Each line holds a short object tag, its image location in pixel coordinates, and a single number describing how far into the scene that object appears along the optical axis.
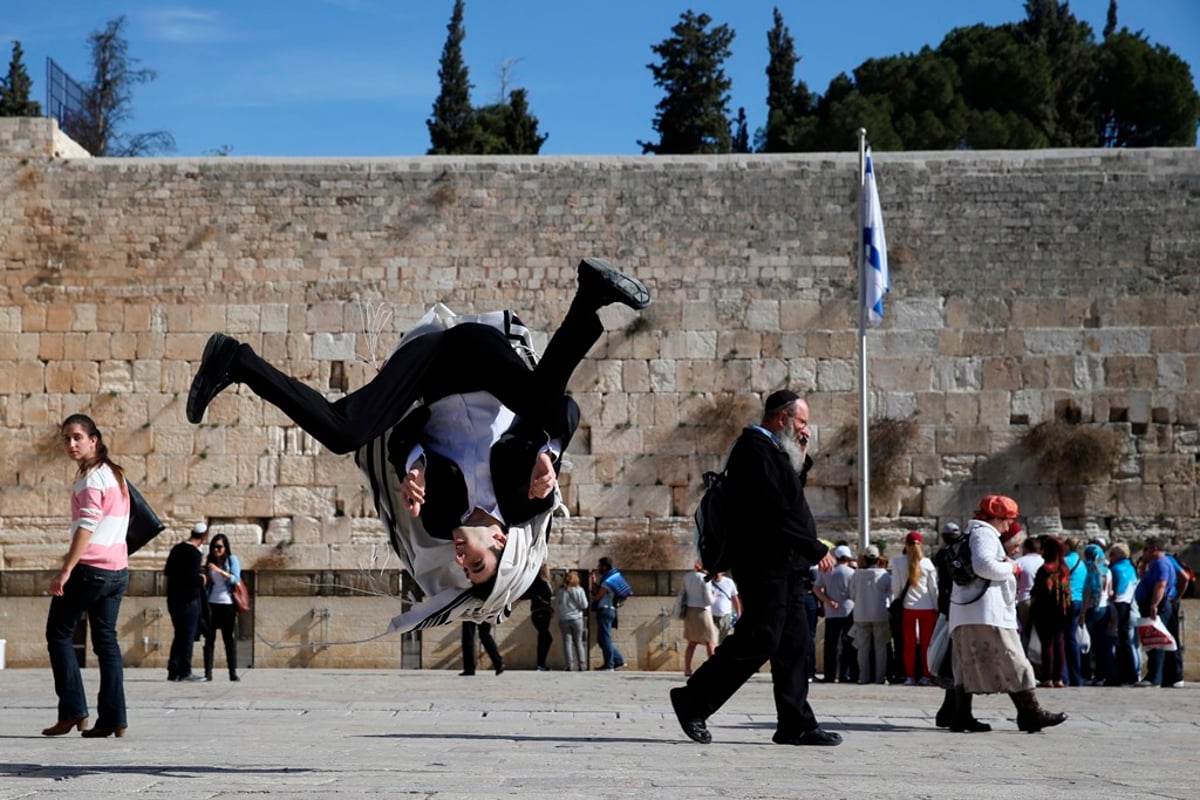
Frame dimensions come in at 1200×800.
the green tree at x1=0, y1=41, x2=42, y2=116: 38.31
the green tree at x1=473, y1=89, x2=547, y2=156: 39.38
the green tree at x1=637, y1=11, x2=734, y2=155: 40.16
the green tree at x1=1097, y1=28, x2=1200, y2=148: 37.44
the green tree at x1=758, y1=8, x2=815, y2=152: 41.03
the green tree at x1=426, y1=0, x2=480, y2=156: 39.06
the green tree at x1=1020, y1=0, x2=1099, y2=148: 38.53
